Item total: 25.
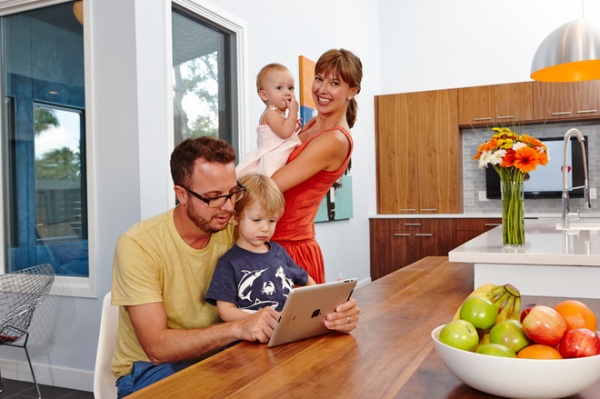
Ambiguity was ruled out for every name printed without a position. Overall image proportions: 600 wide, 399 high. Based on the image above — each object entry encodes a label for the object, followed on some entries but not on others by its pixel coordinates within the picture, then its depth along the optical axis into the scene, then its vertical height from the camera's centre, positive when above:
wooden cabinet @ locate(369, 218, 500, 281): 5.68 -0.36
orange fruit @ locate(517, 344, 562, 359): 0.92 -0.24
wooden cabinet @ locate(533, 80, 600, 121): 5.37 +0.91
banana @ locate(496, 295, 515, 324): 1.12 -0.21
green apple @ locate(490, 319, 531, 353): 0.97 -0.23
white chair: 1.62 -0.41
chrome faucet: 3.06 +0.03
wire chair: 2.96 -0.48
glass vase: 2.28 -0.07
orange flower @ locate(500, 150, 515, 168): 2.21 +0.15
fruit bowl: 0.90 -0.28
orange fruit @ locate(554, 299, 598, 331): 1.00 -0.20
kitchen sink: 3.19 -0.16
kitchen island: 2.06 -0.25
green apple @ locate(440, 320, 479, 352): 0.99 -0.23
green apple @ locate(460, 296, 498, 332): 1.06 -0.21
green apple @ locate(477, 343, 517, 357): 0.94 -0.24
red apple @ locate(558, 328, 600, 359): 0.92 -0.23
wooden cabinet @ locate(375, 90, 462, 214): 5.91 +0.50
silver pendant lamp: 3.27 +0.82
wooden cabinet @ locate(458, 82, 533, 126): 5.62 +0.93
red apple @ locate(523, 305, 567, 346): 0.94 -0.21
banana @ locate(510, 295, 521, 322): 1.13 -0.22
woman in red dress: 1.84 +0.14
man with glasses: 1.52 -0.19
